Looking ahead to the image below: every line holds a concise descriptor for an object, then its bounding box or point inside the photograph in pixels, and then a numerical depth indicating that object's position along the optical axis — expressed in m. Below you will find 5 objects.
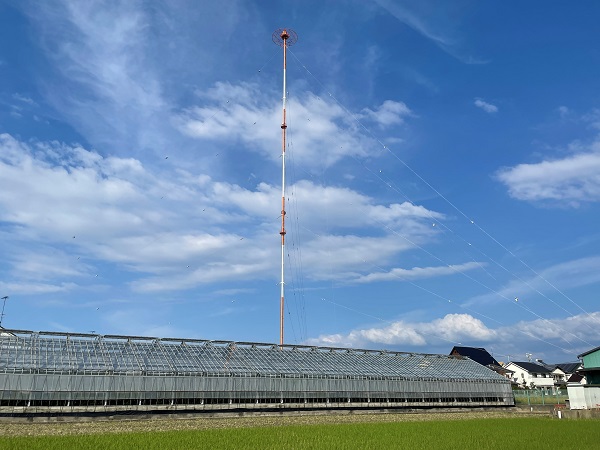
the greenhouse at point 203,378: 47.06
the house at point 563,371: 170.50
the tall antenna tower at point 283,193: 72.81
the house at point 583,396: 70.69
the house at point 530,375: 169.50
